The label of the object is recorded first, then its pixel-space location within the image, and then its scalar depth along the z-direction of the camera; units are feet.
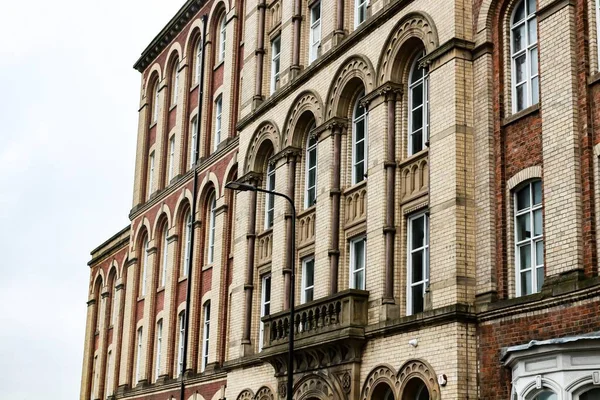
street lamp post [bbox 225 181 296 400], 77.51
